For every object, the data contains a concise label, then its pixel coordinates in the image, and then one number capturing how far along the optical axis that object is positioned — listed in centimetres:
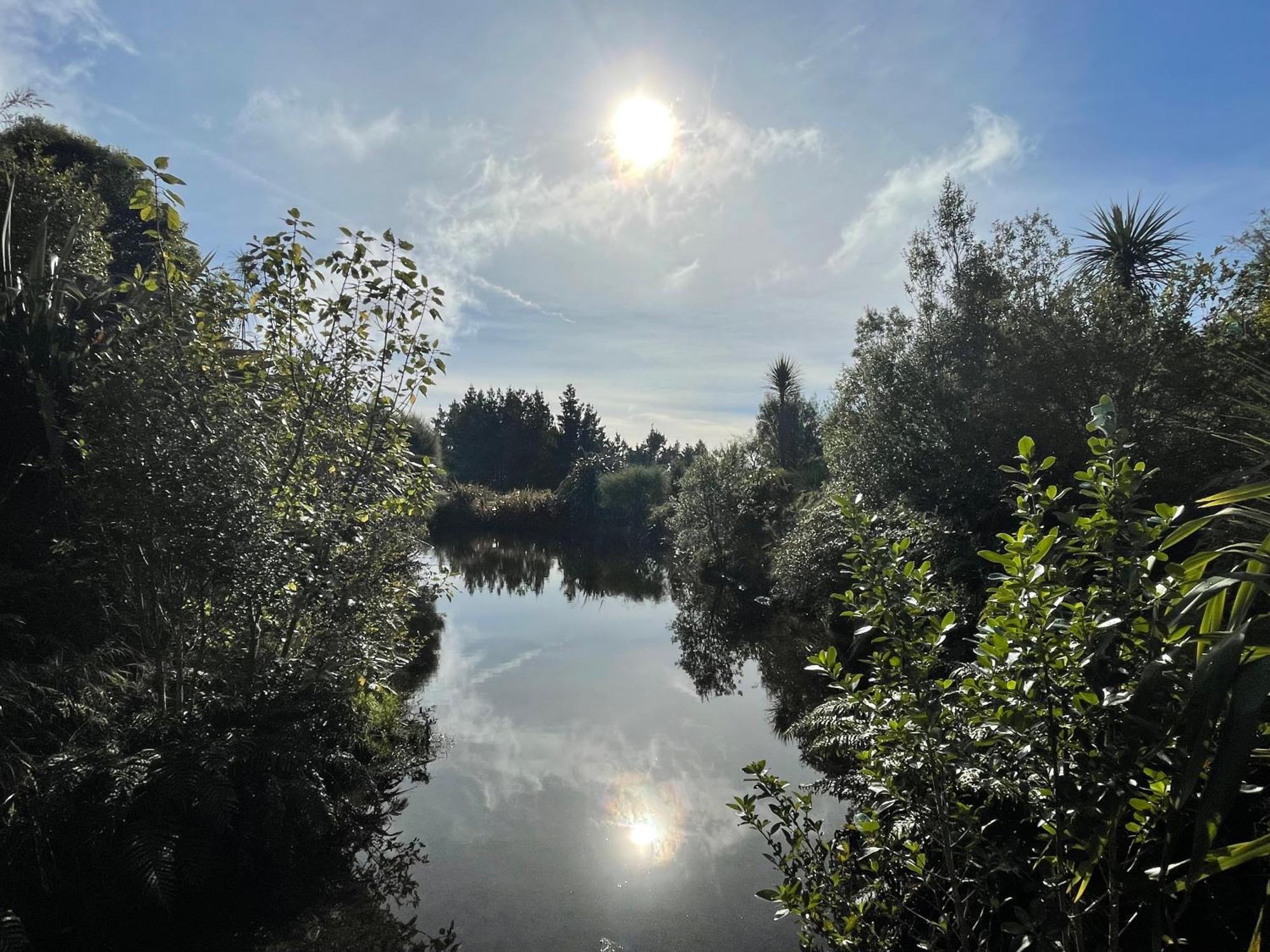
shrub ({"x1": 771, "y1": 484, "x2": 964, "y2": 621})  1114
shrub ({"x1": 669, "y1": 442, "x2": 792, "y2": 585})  1769
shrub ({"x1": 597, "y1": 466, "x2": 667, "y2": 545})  3100
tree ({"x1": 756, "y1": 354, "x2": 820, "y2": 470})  3095
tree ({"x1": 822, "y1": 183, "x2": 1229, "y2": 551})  898
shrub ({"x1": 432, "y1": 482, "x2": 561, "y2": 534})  3173
